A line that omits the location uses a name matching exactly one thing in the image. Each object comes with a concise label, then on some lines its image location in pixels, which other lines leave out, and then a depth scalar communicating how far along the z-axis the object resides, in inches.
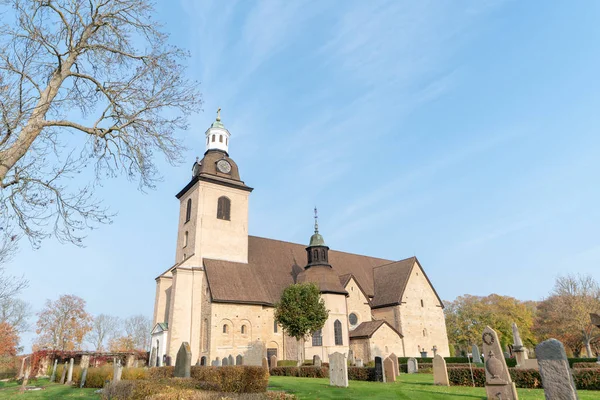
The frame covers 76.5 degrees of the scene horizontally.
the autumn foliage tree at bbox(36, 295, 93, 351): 1888.5
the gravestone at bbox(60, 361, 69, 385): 780.1
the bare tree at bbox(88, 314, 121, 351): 2736.2
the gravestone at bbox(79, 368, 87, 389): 682.8
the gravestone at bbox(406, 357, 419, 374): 929.5
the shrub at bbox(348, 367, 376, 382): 712.7
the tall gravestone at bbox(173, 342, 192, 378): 527.2
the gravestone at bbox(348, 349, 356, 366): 980.6
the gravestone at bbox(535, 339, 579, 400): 255.4
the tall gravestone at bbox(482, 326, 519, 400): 405.1
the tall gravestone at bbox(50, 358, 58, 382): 849.2
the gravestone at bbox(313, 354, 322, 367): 944.6
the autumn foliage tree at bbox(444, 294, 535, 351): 1819.6
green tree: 1030.4
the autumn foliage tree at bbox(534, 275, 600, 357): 1560.0
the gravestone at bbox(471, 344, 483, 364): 1024.4
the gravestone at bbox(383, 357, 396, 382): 679.7
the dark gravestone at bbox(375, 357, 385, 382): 679.7
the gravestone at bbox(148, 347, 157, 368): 1154.0
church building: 1141.1
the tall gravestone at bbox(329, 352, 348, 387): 604.1
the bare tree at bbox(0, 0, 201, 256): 311.3
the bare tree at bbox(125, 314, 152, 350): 2974.7
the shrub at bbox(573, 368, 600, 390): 509.4
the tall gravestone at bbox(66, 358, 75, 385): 751.1
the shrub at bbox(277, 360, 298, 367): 1047.7
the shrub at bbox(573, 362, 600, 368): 769.7
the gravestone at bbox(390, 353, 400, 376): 770.1
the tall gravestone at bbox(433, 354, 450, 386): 596.8
